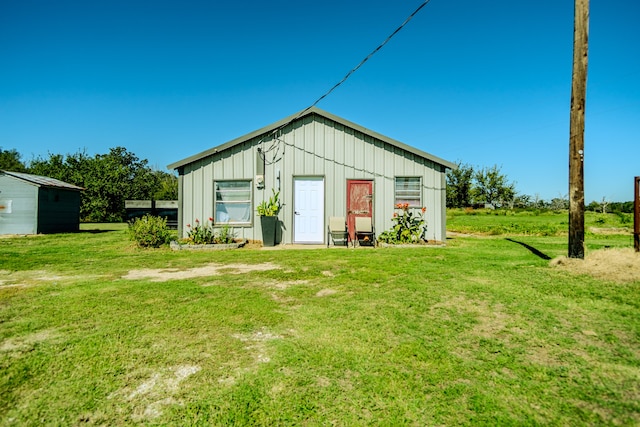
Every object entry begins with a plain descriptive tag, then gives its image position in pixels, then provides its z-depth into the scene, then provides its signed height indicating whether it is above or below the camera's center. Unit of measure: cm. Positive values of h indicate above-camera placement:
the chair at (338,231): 994 -56
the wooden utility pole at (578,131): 543 +136
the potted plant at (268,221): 988 -28
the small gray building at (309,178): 1032 +107
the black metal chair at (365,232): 992 -58
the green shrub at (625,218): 1639 -19
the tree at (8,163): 4021 +590
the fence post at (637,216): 566 -3
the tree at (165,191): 2876 +184
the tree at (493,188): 3850 +293
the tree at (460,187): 3872 +304
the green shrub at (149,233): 927 -62
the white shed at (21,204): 1429 +25
